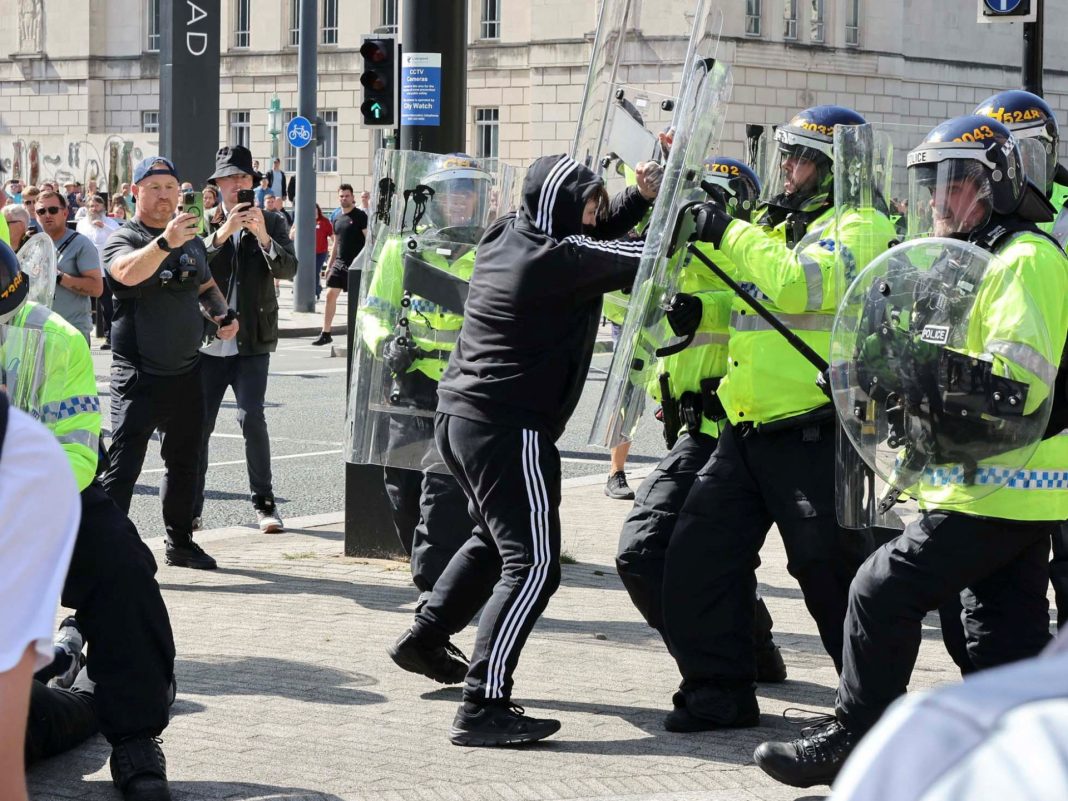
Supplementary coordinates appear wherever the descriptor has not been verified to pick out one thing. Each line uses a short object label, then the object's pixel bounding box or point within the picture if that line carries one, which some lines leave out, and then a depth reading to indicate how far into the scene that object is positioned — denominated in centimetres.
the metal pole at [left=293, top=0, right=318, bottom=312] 5088
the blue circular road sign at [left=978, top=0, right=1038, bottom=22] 2029
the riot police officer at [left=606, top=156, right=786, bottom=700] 1075
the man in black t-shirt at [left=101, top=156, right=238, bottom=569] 1420
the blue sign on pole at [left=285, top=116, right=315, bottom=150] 4943
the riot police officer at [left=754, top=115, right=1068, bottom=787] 793
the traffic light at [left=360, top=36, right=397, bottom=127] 2034
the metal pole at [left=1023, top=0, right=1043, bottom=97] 2029
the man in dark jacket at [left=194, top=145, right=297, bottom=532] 1682
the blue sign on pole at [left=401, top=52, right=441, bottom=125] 1558
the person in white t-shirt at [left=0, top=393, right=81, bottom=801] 465
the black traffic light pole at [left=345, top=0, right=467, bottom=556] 1561
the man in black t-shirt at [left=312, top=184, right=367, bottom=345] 4019
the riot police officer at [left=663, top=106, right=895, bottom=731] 962
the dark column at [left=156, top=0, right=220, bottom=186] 2118
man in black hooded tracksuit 976
